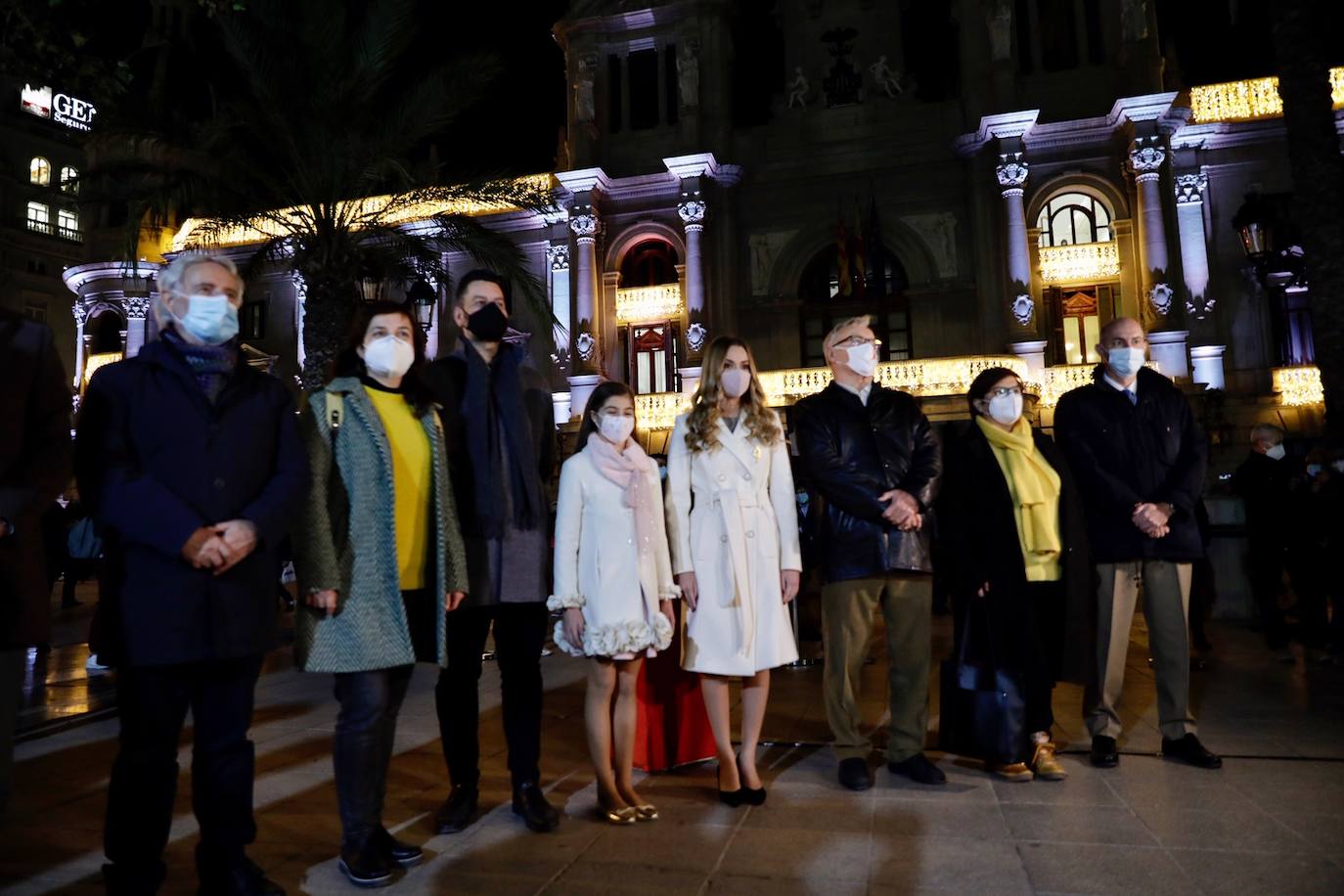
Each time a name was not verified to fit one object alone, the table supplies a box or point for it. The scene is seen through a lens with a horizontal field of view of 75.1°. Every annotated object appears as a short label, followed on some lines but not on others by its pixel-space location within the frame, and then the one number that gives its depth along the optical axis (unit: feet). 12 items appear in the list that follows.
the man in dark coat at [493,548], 12.64
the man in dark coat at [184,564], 9.48
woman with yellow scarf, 14.66
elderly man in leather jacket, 14.33
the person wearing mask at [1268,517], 25.90
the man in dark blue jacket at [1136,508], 15.16
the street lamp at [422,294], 42.32
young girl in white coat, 12.50
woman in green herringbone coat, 10.71
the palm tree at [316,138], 35.96
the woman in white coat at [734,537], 13.53
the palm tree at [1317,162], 30.42
